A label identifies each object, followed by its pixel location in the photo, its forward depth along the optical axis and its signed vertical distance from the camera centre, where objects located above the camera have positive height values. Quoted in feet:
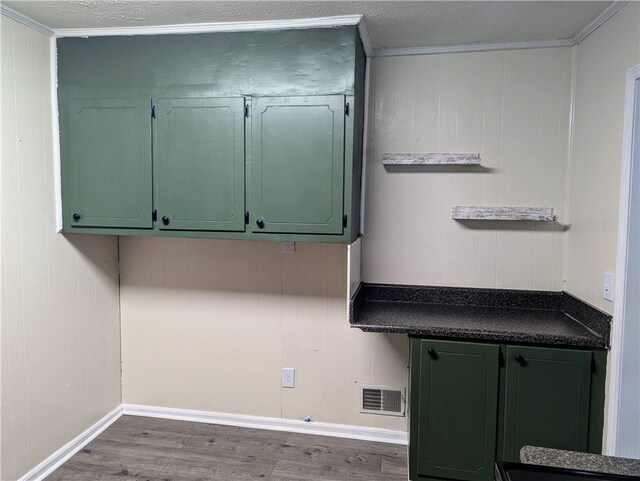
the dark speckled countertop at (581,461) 3.20 -1.82
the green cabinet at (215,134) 6.86 +1.34
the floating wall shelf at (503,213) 7.40 +0.11
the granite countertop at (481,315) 6.56 -1.64
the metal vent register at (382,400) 8.50 -3.56
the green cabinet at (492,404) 6.49 -2.82
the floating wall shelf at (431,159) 7.55 +1.05
